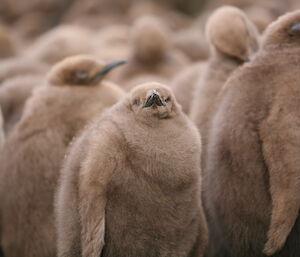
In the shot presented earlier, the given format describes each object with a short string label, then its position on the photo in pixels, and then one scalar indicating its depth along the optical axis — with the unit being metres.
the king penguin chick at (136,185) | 5.89
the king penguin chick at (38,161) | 7.14
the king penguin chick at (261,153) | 5.98
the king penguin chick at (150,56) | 11.37
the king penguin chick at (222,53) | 7.76
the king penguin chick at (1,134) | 8.40
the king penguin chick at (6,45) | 13.88
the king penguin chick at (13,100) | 9.22
